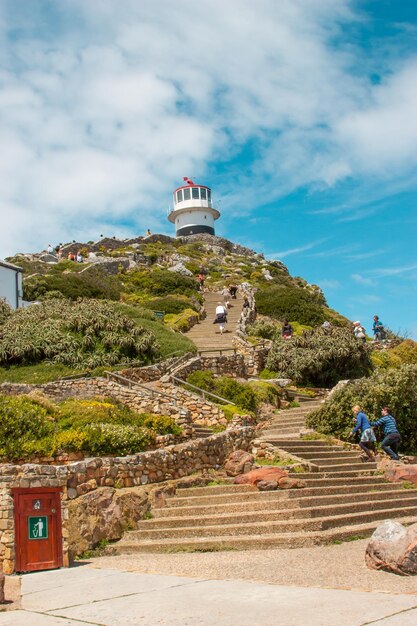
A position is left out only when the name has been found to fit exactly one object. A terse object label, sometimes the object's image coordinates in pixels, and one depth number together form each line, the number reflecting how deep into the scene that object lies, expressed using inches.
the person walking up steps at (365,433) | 653.9
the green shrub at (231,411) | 764.6
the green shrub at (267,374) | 1038.1
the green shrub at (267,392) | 874.3
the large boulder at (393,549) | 321.7
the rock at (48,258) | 2356.8
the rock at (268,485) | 509.4
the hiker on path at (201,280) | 1993.4
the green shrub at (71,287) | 1569.9
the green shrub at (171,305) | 1549.0
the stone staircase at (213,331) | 1168.8
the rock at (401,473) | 605.9
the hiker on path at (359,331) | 1219.0
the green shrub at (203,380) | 878.4
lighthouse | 2987.2
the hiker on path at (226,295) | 1699.1
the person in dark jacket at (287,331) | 1186.5
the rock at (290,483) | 508.7
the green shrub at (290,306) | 1576.0
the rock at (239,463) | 585.0
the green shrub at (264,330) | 1305.4
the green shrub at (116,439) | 559.2
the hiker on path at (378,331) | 1454.2
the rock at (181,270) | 2111.2
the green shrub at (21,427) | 540.1
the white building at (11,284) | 1368.1
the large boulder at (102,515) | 464.4
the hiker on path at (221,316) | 1317.7
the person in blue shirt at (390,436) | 651.5
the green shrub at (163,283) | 1843.0
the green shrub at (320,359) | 1011.3
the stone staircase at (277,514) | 433.1
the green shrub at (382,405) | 730.8
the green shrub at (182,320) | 1323.8
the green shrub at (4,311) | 1111.0
